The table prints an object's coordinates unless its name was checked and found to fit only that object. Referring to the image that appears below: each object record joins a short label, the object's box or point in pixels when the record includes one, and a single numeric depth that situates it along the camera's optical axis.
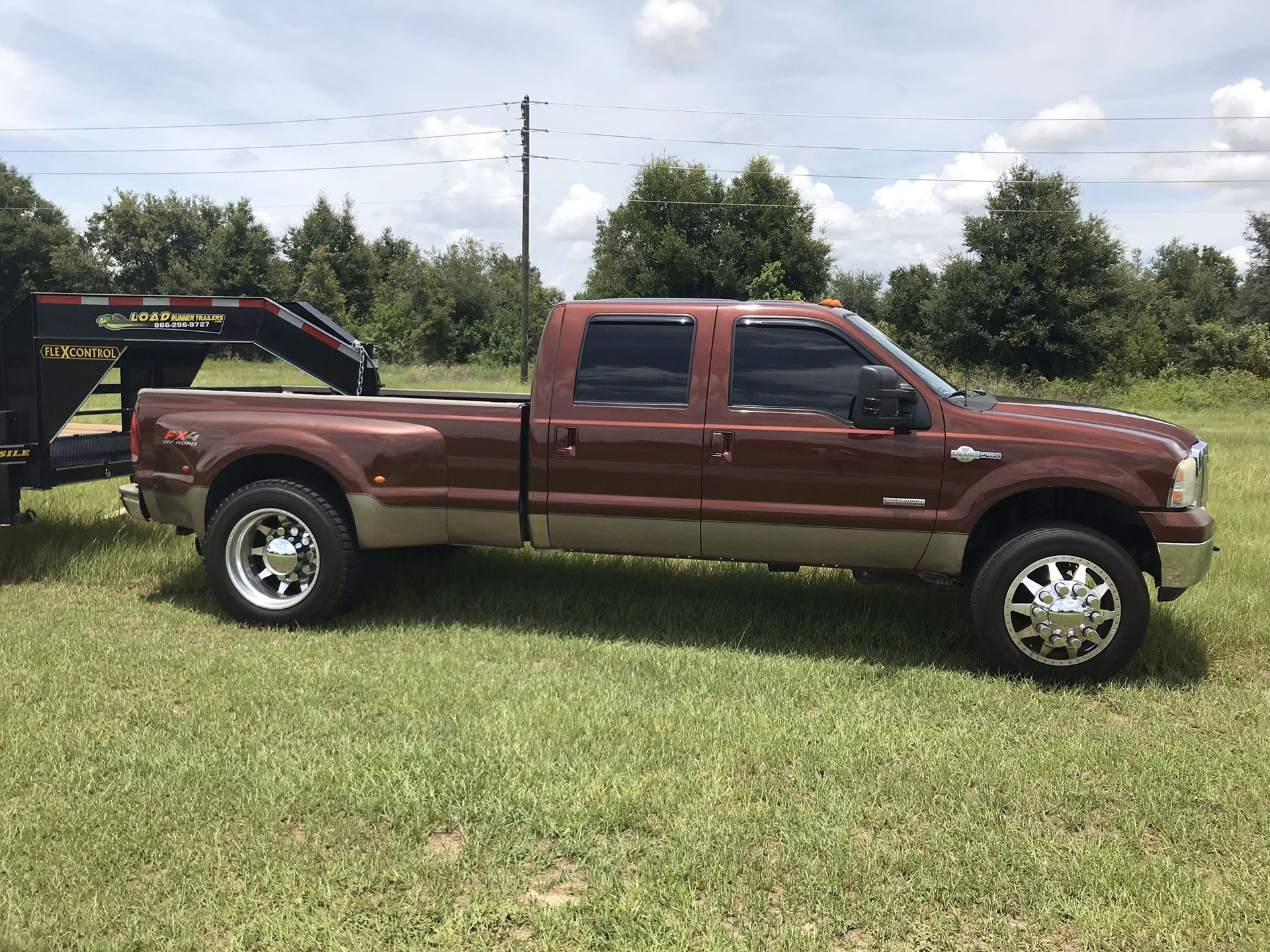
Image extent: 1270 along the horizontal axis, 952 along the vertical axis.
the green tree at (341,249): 57.12
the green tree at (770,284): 40.69
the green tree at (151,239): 55.16
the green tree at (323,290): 52.16
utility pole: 29.14
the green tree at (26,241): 55.53
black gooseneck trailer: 6.30
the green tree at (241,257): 53.12
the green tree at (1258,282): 47.81
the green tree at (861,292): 55.74
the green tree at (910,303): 39.22
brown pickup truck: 4.71
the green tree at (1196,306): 41.59
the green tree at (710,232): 43.66
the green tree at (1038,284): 34.62
